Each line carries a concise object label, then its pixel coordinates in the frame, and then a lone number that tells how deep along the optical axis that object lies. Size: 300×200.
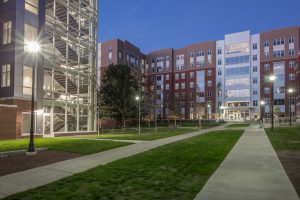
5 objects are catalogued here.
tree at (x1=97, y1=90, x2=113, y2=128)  35.00
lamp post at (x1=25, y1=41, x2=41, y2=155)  11.80
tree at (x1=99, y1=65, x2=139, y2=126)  36.11
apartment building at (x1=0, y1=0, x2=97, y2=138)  21.90
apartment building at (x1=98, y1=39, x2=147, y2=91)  65.22
